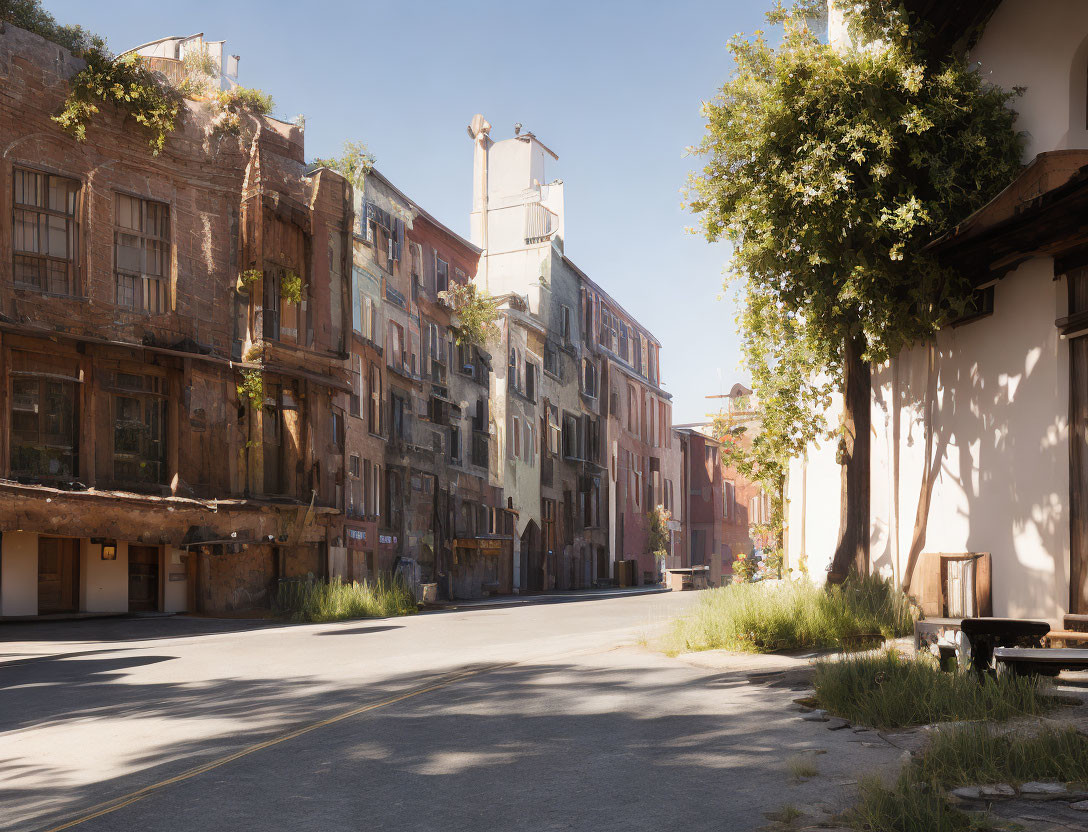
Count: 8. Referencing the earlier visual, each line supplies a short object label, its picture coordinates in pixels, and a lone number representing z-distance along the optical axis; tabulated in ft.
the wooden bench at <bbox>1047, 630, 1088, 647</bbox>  35.88
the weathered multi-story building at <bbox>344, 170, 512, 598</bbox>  109.09
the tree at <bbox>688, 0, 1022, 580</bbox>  46.11
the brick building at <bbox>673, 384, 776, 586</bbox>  241.55
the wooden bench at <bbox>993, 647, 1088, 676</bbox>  27.78
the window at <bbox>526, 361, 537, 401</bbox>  156.54
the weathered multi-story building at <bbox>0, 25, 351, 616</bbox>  73.97
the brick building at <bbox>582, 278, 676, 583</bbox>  189.06
